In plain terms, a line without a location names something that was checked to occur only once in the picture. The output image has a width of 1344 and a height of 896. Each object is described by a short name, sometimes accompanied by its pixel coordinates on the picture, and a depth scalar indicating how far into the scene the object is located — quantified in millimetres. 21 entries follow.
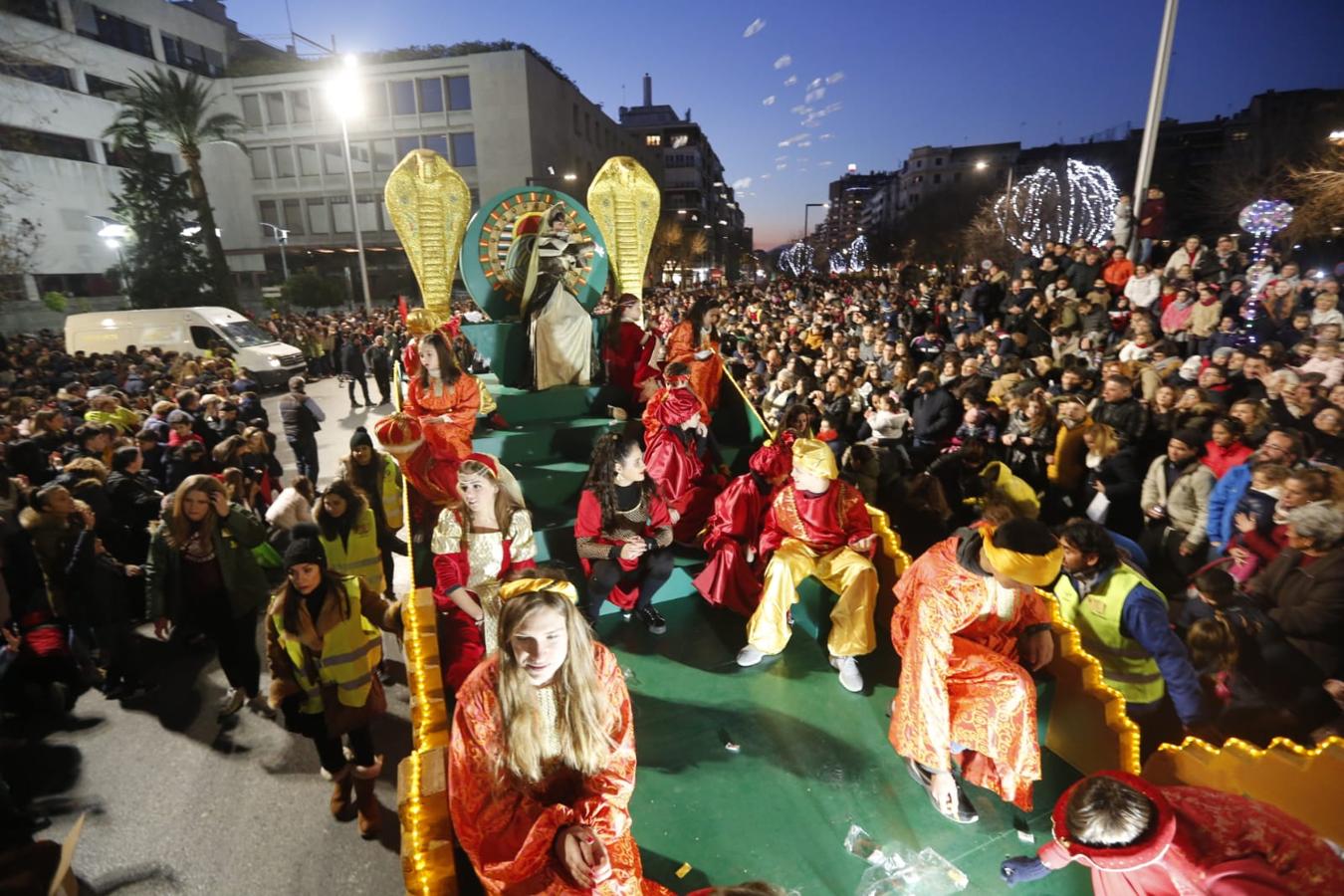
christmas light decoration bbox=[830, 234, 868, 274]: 62812
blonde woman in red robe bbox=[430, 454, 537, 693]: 3666
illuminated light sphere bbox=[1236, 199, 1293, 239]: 11031
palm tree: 25266
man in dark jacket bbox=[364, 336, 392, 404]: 14156
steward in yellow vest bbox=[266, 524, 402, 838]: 3295
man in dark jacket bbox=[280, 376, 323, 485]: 8320
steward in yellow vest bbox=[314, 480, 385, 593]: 4730
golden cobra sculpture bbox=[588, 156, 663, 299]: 7543
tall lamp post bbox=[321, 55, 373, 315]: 31281
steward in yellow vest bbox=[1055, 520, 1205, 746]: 3253
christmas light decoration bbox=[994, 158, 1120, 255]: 22906
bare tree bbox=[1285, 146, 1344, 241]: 10180
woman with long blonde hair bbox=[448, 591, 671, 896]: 2336
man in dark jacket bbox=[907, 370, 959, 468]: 6605
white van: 17453
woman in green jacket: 4262
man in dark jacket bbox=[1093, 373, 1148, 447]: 5691
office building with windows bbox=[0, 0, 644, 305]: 27562
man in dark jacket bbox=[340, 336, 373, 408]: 14781
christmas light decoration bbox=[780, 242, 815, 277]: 69438
